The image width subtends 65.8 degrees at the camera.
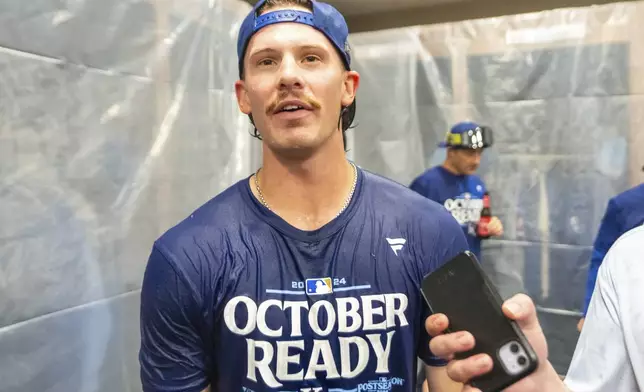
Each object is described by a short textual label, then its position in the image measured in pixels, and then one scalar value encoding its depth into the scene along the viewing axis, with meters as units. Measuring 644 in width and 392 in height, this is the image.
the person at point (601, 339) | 0.53
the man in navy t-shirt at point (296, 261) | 0.77
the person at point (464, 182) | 2.19
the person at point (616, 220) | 1.50
